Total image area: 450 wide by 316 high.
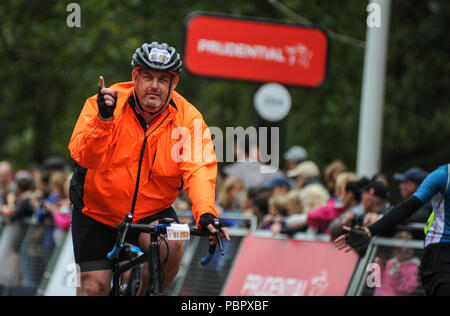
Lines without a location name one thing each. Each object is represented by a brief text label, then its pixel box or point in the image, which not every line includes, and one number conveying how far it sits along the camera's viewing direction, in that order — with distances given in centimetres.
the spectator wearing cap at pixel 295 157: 2297
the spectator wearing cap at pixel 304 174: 2077
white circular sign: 2464
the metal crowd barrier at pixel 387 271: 1476
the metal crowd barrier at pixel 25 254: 2308
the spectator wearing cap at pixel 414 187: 1555
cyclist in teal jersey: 1155
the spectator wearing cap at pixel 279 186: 2097
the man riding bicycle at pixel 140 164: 1094
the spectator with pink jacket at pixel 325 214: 1722
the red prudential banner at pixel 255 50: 2333
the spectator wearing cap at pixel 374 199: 1562
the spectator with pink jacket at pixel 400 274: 1472
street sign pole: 2175
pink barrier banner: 1642
